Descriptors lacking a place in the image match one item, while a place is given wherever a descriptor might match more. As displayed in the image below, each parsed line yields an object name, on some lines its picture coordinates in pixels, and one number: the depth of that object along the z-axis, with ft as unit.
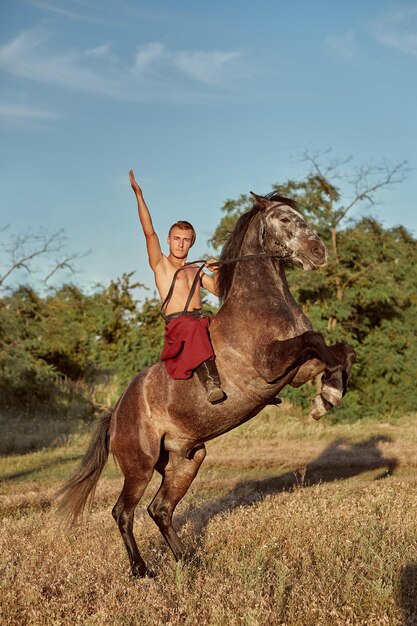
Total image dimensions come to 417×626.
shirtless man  20.84
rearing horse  19.99
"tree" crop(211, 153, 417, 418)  75.92
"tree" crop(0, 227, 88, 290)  87.43
